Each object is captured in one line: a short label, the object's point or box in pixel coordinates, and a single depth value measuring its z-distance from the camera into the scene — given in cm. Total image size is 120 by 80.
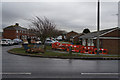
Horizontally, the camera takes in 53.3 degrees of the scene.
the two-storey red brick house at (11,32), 5891
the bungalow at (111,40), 2142
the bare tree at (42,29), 1831
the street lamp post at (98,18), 1415
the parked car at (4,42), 2924
